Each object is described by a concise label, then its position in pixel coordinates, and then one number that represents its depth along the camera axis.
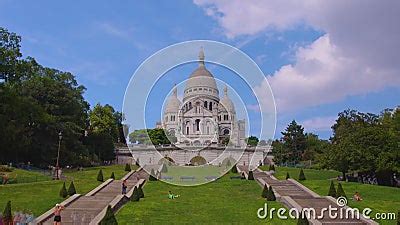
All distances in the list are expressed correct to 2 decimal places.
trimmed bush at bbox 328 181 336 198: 25.12
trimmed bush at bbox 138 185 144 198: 24.98
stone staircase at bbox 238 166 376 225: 18.88
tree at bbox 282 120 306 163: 65.81
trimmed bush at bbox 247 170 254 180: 36.25
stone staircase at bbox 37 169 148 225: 19.19
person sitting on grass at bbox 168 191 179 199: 25.41
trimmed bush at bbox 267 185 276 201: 24.82
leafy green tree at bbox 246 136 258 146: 78.72
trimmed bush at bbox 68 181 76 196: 25.13
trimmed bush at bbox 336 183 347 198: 24.68
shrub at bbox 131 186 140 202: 24.06
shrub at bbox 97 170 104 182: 34.47
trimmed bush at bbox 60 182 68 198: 24.69
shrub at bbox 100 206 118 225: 15.30
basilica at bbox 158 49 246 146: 86.56
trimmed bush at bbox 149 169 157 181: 34.88
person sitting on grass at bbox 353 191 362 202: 24.31
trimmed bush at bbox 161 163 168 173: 41.82
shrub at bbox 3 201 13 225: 16.45
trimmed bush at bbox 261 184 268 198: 25.56
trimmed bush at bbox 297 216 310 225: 14.63
